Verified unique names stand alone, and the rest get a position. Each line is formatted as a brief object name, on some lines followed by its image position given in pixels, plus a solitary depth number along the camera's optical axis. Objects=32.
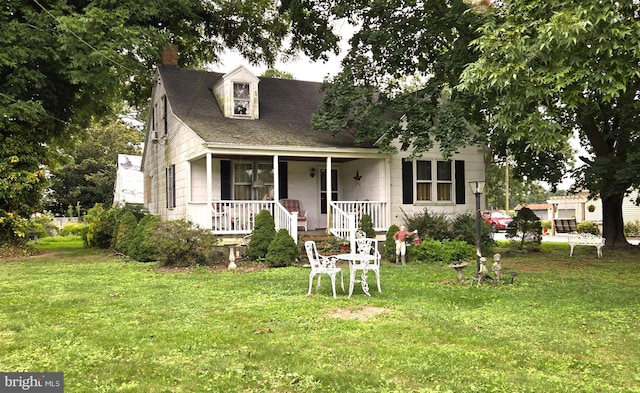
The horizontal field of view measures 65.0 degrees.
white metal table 8.22
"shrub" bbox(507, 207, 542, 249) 17.73
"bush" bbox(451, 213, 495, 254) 15.18
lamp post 10.15
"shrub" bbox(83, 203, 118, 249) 19.47
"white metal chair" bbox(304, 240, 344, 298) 8.17
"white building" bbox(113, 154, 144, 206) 29.59
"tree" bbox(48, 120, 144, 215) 37.70
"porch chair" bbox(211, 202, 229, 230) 13.78
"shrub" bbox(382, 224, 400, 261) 13.83
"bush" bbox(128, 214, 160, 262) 13.59
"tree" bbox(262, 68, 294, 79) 30.95
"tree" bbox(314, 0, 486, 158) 14.13
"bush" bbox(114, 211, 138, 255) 15.70
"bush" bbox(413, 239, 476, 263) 13.60
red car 33.91
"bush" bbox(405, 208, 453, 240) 15.18
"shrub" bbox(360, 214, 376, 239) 14.65
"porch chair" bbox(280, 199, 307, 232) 16.30
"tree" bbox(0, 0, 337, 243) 14.91
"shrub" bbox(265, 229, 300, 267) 12.53
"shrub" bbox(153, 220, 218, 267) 12.28
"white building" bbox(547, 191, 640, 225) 31.14
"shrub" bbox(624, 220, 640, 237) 27.56
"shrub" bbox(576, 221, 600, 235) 25.38
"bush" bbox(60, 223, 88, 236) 31.46
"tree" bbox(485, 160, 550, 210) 41.49
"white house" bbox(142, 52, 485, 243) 14.43
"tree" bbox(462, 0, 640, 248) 6.75
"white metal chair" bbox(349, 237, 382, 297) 8.22
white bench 15.18
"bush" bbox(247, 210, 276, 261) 13.18
